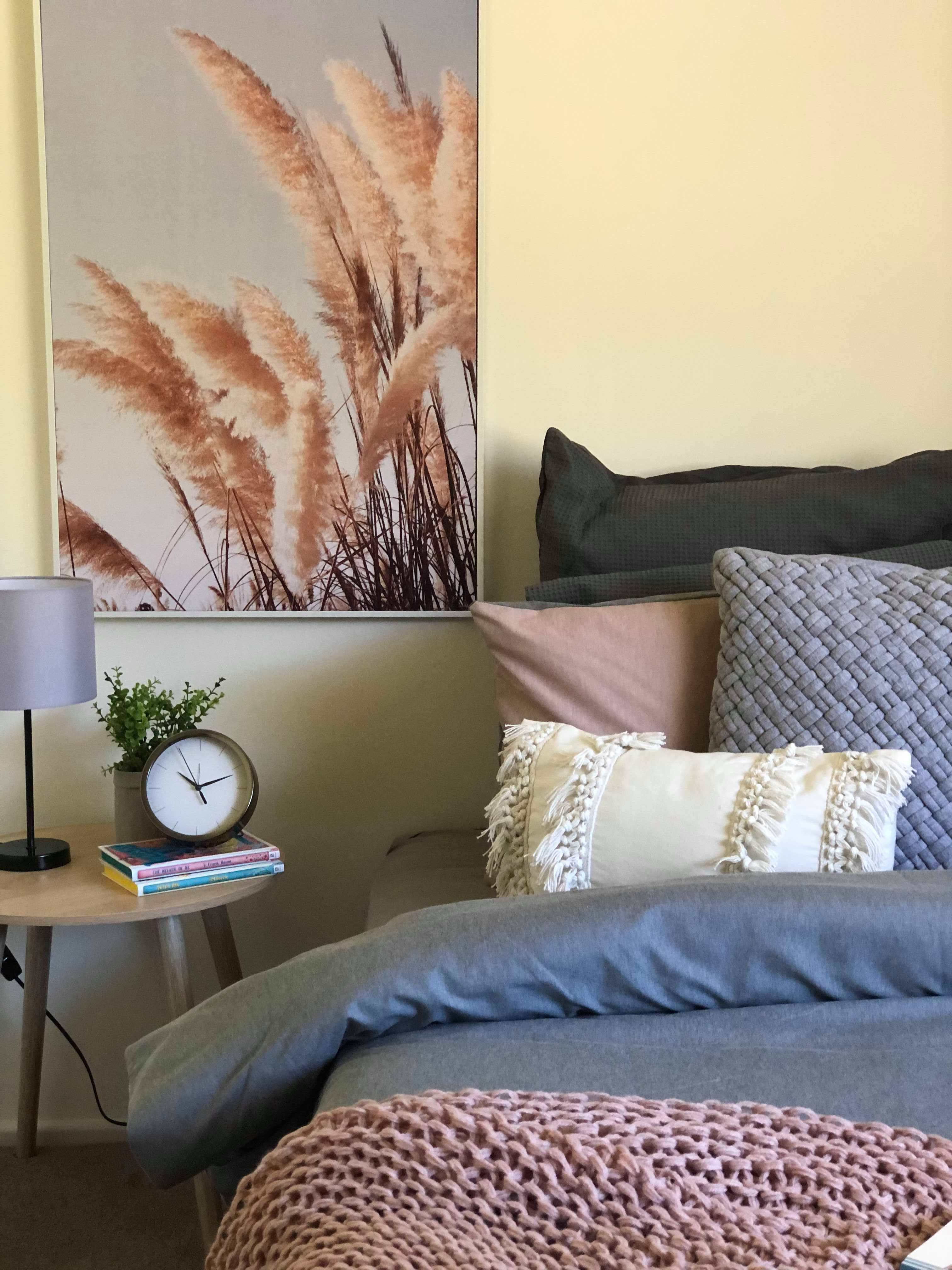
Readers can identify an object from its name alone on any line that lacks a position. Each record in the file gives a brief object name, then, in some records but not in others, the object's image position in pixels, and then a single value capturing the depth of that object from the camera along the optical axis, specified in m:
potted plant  1.78
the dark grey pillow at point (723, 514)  1.74
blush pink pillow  1.52
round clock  1.71
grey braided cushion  1.30
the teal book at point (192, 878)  1.60
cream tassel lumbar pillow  1.21
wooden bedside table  1.54
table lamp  1.61
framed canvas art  1.87
